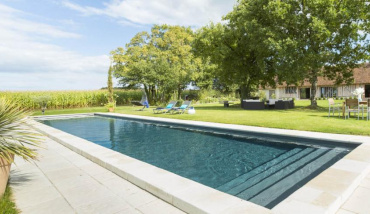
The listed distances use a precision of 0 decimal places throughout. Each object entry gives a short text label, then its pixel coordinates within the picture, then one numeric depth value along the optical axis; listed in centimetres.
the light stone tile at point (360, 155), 451
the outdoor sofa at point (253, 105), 1867
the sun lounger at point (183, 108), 1545
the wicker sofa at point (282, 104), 1880
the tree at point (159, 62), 2756
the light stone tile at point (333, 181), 307
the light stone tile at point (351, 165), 389
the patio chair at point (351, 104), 1006
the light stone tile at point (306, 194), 285
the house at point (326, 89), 3297
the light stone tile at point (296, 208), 253
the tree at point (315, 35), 1628
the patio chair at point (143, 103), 2001
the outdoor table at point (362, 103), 977
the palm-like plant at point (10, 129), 305
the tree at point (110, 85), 2194
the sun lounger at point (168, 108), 1624
